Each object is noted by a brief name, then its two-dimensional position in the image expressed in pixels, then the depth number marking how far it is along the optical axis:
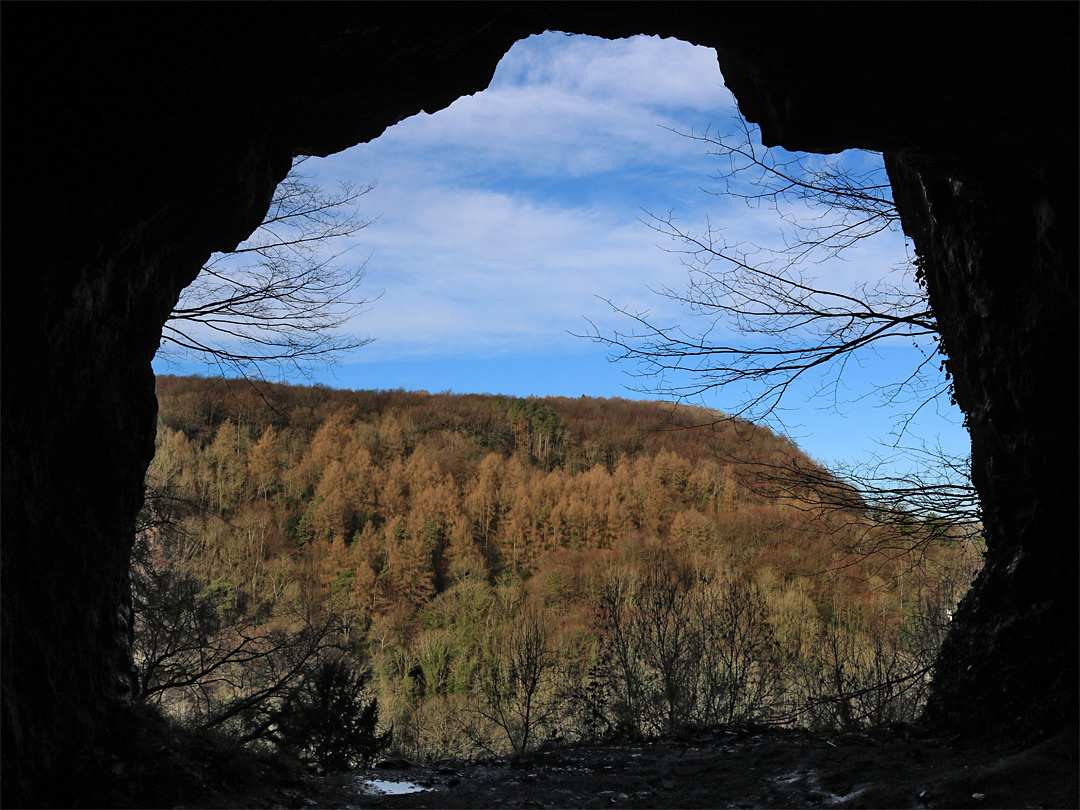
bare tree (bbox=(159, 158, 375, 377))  7.98
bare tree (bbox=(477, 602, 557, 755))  14.80
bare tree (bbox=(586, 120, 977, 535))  6.75
